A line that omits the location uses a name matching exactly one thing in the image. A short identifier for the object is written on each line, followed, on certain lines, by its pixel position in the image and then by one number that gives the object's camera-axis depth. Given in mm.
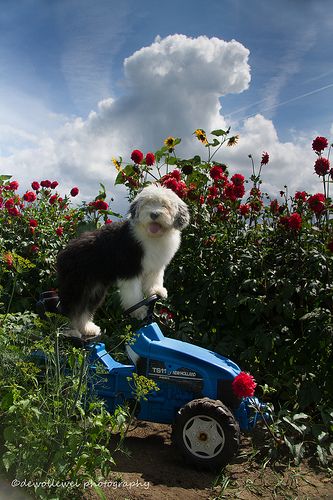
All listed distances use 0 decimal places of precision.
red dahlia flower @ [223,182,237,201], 4422
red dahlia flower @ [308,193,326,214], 4055
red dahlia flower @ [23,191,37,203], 6383
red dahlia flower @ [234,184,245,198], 4414
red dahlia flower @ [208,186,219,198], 4758
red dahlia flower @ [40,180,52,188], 6738
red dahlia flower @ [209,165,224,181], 4676
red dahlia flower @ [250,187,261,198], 4844
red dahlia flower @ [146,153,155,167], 5160
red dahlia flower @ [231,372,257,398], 3023
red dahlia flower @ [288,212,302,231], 3969
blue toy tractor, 3250
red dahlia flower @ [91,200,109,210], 5495
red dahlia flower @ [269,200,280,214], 4695
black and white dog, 4000
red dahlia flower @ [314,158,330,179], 4055
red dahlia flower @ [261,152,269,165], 4898
